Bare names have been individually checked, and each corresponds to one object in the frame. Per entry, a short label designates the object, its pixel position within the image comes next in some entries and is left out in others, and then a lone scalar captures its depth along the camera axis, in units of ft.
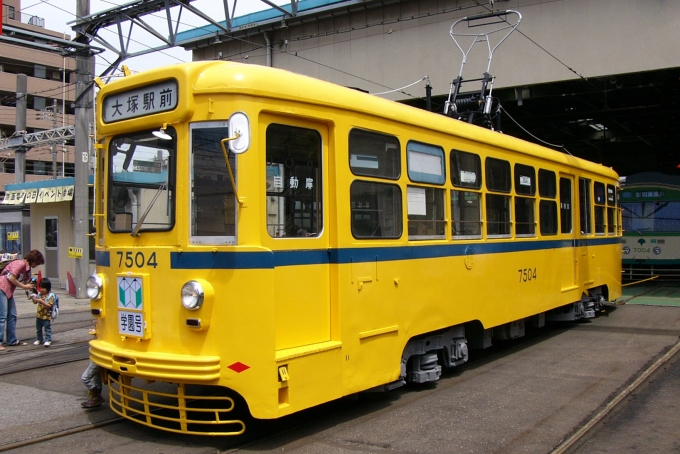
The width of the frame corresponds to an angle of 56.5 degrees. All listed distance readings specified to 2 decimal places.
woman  32.45
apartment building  152.15
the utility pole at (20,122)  83.25
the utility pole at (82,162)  55.01
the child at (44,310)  32.14
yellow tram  16.19
